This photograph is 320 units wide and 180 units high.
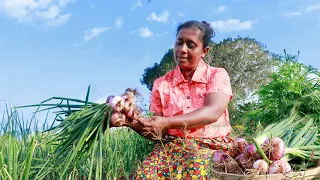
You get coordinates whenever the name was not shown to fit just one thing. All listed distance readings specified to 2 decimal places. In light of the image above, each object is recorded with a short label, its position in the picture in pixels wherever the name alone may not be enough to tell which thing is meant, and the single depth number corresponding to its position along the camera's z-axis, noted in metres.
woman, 1.60
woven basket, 1.25
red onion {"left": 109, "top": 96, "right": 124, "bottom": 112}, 1.39
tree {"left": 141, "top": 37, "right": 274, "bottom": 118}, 6.52
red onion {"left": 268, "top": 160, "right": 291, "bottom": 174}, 1.29
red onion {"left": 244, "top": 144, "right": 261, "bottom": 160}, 1.33
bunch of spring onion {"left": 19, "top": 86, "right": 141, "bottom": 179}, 1.41
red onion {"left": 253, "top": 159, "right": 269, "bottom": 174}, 1.28
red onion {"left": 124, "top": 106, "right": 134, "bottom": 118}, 1.43
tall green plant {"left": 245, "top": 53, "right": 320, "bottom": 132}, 2.03
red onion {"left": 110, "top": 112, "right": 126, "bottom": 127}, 1.40
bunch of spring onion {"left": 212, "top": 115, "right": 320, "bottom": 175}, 1.29
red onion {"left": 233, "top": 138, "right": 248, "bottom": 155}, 1.41
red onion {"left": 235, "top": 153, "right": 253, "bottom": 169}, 1.31
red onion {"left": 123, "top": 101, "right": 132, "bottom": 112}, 1.41
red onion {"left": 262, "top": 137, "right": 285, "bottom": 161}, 1.35
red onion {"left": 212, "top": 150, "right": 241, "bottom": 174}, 1.33
